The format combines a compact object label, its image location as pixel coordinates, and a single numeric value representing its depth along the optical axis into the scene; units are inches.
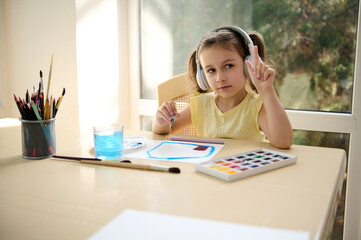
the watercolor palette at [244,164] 33.8
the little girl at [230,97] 48.5
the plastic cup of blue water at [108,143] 40.3
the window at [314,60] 74.0
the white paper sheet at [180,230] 23.4
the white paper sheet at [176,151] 40.7
